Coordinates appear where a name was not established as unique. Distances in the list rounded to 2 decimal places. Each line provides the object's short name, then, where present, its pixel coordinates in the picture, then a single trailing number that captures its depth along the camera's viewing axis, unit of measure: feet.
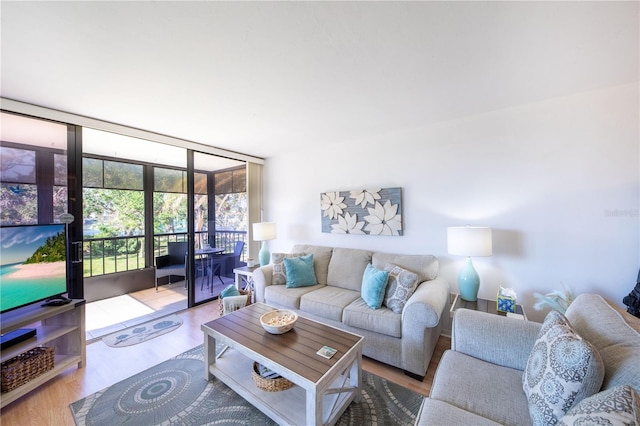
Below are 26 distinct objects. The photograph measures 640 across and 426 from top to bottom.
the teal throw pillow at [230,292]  9.81
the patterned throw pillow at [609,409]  2.23
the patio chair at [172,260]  13.52
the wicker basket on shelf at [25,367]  5.59
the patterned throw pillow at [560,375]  2.95
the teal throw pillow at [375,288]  7.48
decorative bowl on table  5.90
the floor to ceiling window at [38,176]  6.87
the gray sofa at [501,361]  3.34
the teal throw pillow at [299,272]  9.63
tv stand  5.52
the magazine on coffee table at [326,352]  5.12
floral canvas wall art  9.86
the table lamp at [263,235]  12.06
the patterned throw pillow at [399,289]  7.20
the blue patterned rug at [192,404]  5.25
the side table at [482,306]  6.74
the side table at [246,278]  11.19
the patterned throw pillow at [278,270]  10.05
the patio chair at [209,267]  12.44
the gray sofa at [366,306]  6.40
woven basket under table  5.48
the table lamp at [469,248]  7.06
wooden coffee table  4.63
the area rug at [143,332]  8.45
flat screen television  5.68
